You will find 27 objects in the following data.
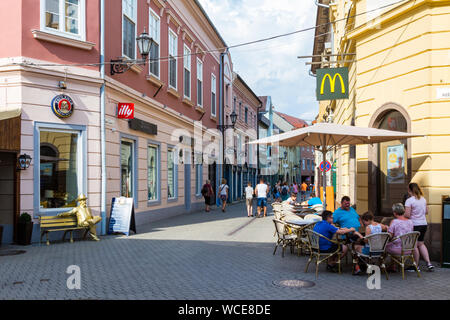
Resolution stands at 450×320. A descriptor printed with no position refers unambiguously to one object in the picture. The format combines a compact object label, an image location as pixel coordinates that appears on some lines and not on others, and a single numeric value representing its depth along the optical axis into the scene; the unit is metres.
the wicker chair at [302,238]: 8.90
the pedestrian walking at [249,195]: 19.86
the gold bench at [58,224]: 11.14
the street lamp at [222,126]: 28.58
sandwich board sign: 12.91
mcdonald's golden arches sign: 12.20
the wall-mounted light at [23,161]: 11.00
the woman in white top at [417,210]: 8.25
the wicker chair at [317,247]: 7.76
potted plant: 10.86
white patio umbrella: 8.88
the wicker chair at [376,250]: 7.31
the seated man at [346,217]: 8.26
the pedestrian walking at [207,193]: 22.70
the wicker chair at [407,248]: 7.41
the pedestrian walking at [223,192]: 23.09
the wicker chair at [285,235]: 9.73
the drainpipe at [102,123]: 12.83
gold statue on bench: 11.63
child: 7.65
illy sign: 13.84
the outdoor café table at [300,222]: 9.41
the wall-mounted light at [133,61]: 12.51
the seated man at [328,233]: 7.86
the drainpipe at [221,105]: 29.33
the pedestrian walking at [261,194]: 19.09
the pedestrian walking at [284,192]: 25.10
